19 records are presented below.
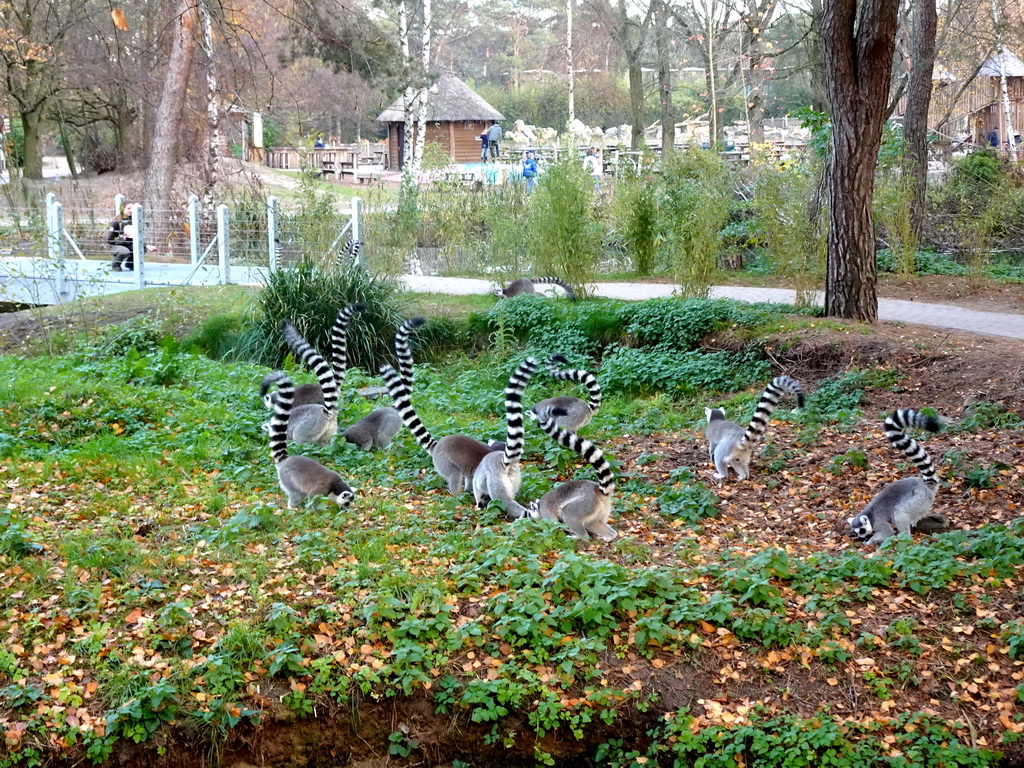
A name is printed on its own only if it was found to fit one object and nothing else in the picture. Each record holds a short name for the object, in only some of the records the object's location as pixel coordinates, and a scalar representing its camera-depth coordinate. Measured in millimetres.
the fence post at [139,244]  19766
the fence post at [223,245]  19672
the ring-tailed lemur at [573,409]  9648
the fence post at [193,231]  20344
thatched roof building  50281
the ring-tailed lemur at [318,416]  9078
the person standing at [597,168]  17594
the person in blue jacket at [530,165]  25402
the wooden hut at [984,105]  38844
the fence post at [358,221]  18584
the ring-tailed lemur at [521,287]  16500
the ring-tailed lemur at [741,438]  8344
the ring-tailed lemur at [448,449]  7902
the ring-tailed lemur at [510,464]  7230
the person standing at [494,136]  41531
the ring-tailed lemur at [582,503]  6984
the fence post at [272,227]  19203
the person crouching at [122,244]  20438
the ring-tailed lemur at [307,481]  7660
